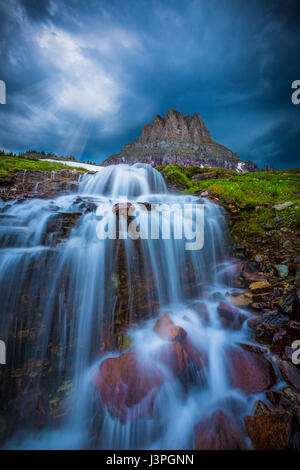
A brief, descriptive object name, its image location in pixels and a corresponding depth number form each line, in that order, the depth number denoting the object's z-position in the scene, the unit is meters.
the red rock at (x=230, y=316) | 3.65
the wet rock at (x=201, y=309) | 3.97
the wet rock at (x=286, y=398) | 2.16
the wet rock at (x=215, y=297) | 4.32
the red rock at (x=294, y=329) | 2.83
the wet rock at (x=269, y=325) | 3.13
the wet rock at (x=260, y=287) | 3.89
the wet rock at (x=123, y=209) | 4.71
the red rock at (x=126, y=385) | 2.68
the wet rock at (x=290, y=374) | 2.39
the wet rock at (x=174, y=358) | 3.01
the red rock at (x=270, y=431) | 1.95
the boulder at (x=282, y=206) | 5.90
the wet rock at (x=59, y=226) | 3.89
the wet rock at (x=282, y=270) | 4.04
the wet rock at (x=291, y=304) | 3.12
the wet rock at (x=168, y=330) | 3.38
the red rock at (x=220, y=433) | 2.17
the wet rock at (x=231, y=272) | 4.75
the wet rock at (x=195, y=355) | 3.17
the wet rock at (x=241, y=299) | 3.92
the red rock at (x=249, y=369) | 2.63
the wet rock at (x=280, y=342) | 2.81
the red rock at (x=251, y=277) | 4.30
